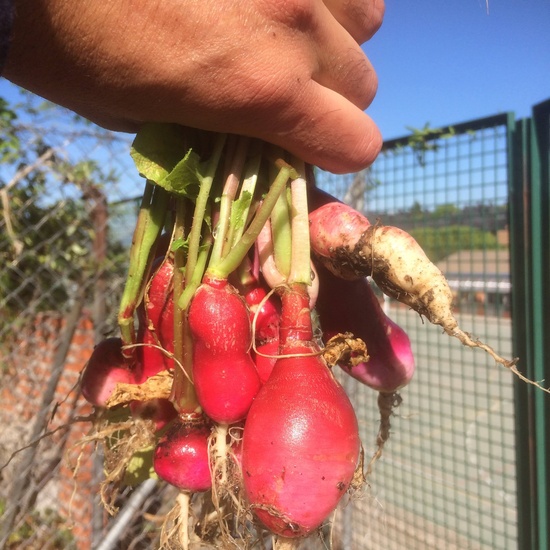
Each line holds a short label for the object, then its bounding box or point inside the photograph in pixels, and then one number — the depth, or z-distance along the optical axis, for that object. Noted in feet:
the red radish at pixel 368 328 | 0.85
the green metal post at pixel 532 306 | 1.39
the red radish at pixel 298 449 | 0.63
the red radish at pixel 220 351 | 0.66
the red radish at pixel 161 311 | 0.75
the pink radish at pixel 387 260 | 0.70
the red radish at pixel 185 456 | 0.71
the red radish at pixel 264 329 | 0.73
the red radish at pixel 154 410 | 0.78
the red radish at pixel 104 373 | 0.82
